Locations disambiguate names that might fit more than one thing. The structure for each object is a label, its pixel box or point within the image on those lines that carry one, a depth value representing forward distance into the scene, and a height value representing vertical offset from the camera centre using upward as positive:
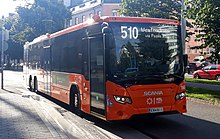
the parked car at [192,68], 49.10 -0.88
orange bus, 8.58 -0.14
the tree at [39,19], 49.81 +6.37
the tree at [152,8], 21.94 +3.41
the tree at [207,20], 13.82 +1.74
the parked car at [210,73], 33.04 -1.09
